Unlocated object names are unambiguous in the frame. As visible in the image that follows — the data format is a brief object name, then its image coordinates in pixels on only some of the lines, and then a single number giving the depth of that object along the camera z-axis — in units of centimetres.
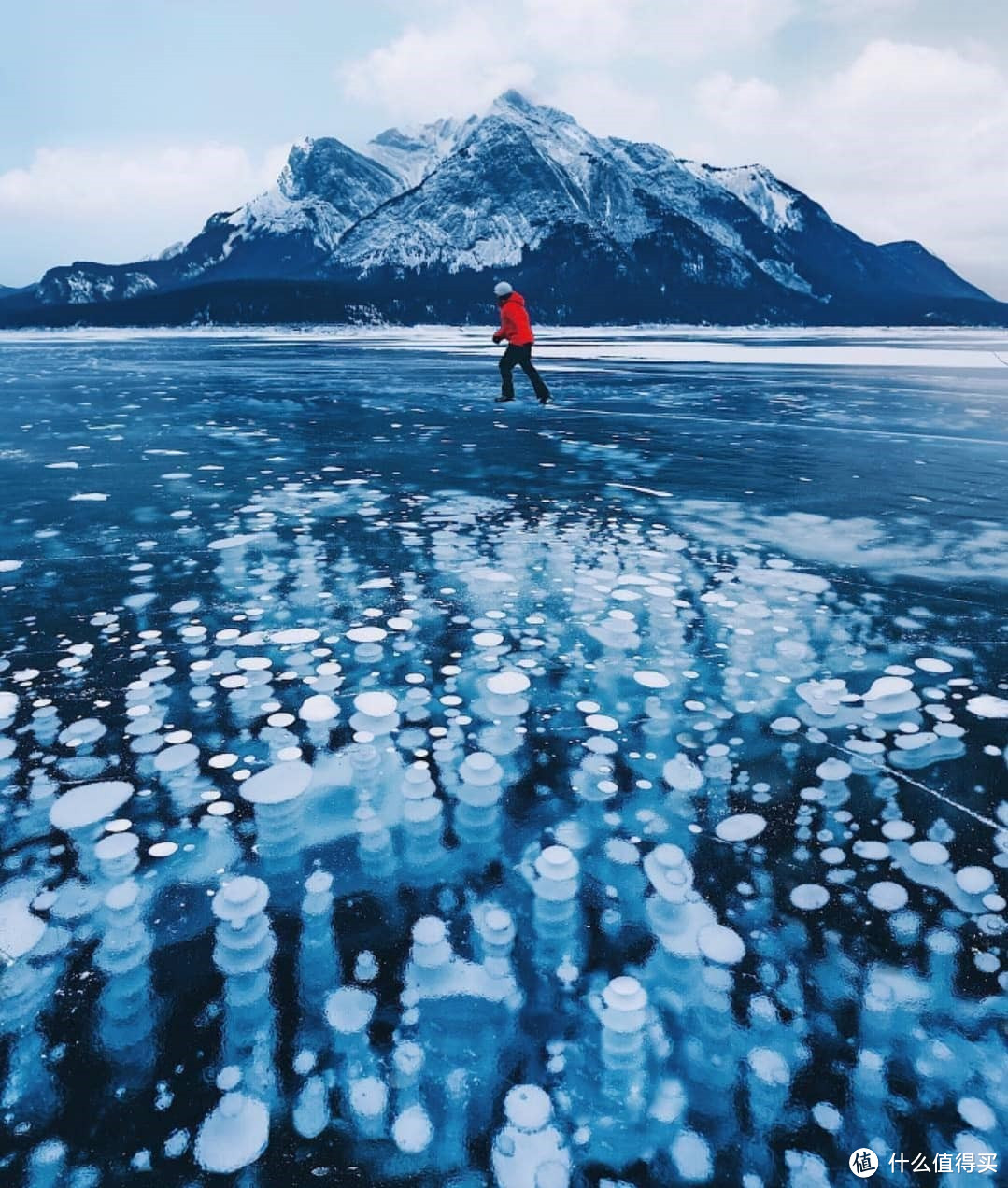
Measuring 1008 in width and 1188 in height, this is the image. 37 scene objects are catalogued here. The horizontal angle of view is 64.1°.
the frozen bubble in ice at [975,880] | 236
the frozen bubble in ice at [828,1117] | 170
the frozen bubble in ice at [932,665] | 381
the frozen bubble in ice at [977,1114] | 171
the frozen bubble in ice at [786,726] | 324
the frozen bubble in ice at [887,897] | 229
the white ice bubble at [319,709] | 336
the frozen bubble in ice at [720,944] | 212
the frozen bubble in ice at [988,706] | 339
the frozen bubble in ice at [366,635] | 418
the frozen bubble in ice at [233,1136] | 163
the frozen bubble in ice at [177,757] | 297
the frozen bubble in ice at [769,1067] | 180
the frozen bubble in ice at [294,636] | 415
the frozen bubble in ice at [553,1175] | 161
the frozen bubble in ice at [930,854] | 248
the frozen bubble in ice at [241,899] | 226
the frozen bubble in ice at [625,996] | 199
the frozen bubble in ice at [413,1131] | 167
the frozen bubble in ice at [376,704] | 342
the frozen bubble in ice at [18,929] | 213
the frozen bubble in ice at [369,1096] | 173
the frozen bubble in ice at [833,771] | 292
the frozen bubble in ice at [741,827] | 259
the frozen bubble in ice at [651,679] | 366
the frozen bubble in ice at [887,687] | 355
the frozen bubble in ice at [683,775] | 286
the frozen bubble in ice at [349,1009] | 192
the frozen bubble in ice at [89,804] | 265
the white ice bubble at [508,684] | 362
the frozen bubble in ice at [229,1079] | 177
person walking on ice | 1365
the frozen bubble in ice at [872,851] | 249
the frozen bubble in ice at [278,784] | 280
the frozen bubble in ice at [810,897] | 229
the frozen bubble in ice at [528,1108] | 172
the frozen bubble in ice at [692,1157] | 162
